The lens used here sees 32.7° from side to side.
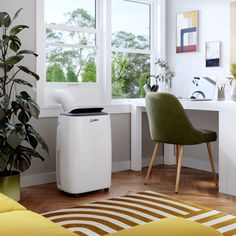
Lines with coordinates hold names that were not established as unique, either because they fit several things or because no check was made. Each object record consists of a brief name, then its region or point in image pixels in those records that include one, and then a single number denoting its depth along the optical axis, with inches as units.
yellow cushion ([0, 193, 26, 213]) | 66.4
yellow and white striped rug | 101.2
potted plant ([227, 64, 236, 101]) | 145.0
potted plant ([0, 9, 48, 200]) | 121.1
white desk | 134.6
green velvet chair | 138.3
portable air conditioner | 132.9
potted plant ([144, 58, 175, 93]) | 181.9
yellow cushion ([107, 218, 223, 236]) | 53.7
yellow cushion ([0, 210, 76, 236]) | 52.5
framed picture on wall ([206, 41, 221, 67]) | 168.7
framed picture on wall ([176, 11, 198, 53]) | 178.4
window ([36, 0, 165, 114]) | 157.6
